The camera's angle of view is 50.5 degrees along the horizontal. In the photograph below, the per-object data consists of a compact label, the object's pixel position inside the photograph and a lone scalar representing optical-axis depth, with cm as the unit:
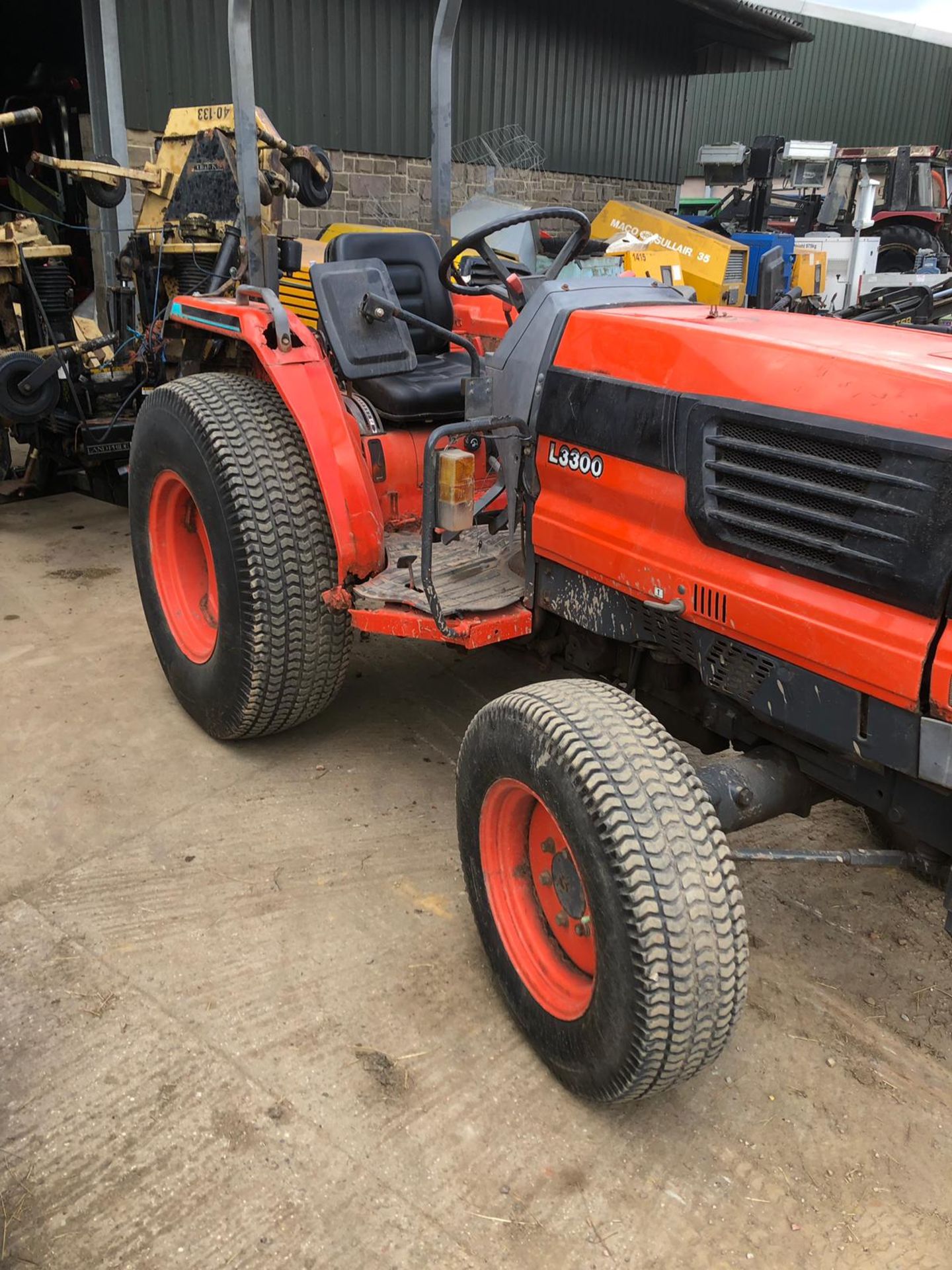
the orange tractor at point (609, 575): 162
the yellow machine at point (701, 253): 795
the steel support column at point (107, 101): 673
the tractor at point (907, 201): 1279
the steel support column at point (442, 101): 289
